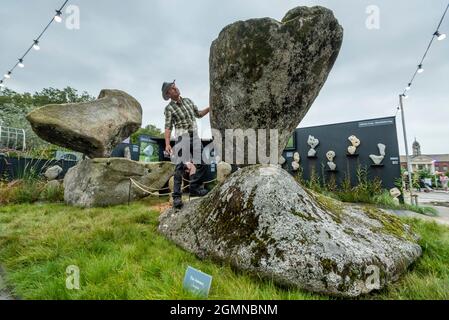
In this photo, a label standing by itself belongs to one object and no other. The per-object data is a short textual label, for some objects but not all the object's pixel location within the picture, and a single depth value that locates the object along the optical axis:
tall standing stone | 2.34
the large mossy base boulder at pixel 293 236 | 1.42
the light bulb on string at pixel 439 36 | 5.91
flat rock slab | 4.38
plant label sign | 1.29
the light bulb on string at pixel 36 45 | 7.27
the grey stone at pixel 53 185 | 5.61
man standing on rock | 3.08
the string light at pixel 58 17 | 5.69
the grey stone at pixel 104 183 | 4.61
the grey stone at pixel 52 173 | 7.18
